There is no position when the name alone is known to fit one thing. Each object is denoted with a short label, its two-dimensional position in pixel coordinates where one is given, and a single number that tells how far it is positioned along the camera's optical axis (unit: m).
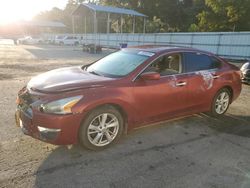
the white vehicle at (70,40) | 30.13
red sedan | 2.65
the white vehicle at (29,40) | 29.59
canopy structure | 21.42
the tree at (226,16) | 17.59
